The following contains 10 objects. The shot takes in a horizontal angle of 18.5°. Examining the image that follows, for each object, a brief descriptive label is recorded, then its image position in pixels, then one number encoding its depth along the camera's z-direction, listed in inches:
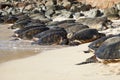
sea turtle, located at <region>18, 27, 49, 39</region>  574.3
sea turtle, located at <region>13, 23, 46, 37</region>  608.3
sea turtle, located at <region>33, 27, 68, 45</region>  505.2
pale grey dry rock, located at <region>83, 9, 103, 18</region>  840.5
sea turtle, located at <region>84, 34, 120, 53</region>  400.2
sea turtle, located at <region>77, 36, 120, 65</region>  326.6
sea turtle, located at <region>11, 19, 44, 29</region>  743.7
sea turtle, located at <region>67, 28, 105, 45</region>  491.8
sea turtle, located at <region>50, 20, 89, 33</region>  558.7
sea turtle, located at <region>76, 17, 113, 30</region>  617.7
